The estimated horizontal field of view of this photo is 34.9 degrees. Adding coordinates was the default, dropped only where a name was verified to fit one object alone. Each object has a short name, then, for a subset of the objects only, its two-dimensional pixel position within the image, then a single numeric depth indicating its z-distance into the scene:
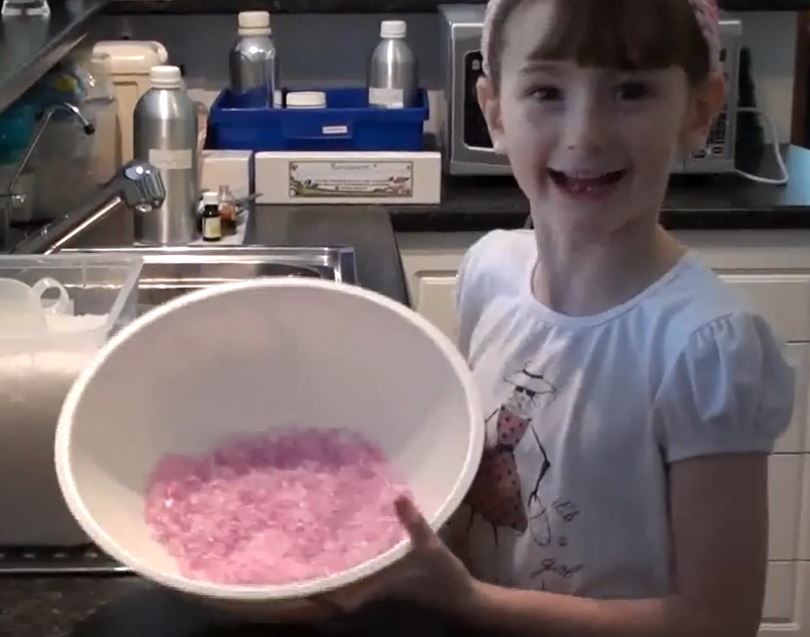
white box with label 2.32
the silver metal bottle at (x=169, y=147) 2.12
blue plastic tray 2.37
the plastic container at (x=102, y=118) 2.20
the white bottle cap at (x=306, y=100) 2.42
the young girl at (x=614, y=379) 0.91
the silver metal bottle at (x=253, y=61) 2.43
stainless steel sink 1.81
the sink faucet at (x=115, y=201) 1.77
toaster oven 2.30
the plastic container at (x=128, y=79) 2.34
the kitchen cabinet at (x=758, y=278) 2.27
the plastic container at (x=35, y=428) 1.00
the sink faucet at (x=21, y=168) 1.79
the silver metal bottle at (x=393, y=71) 2.45
